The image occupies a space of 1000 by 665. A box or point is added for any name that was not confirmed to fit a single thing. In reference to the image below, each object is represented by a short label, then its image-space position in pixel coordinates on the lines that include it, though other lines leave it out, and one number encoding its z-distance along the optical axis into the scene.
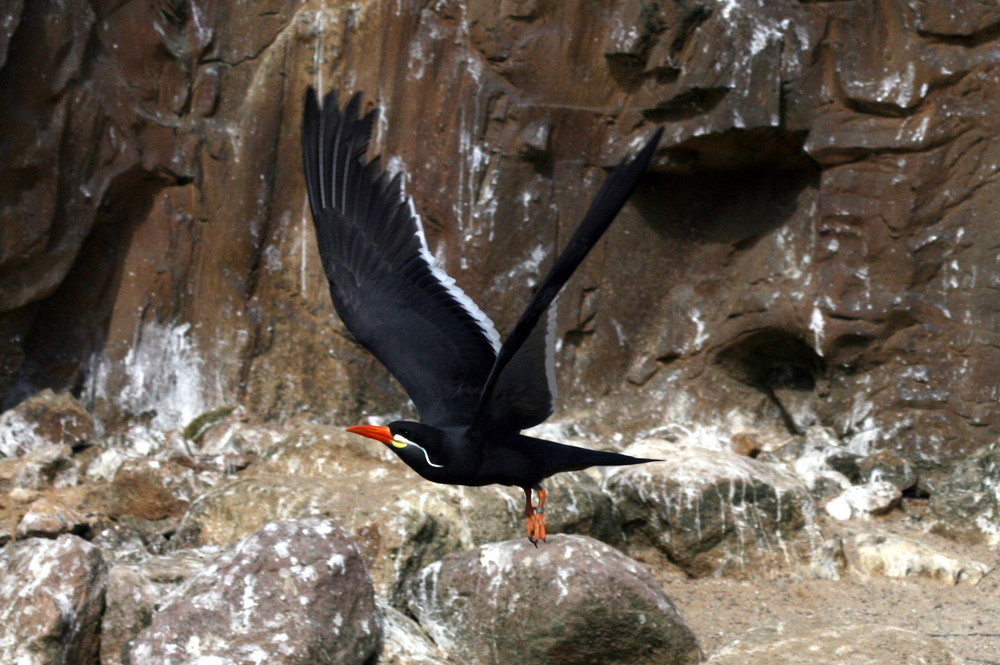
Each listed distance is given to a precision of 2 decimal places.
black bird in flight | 6.49
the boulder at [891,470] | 14.84
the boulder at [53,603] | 9.45
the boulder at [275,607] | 9.05
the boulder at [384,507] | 11.76
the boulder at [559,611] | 10.07
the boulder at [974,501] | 13.82
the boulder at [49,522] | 12.91
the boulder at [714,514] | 12.95
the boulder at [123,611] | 9.88
